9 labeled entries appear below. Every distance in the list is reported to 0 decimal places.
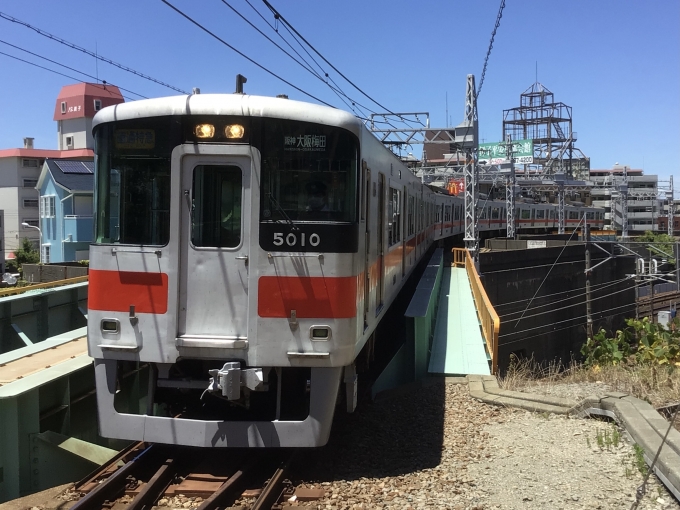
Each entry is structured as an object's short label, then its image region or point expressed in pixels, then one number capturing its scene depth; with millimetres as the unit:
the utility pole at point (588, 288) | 19672
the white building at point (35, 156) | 47031
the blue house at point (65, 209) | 31953
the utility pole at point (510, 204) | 33000
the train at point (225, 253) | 5020
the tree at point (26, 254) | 38594
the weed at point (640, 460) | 4730
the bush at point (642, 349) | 10117
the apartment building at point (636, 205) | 73375
